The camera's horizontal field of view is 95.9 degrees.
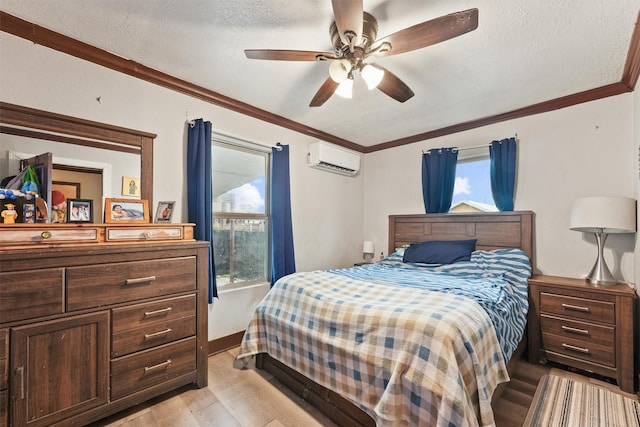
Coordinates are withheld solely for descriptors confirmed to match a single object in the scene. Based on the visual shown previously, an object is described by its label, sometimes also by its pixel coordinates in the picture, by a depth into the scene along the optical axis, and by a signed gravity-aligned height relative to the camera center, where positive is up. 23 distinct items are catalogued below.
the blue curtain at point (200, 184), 2.47 +0.30
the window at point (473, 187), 3.35 +0.36
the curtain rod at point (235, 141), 2.74 +0.77
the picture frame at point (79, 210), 1.85 +0.06
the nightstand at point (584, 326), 2.11 -0.87
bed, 1.36 -0.69
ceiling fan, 1.39 +0.97
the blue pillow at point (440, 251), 2.99 -0.38
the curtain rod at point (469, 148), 3.24 +0.80
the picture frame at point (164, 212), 2.26 +0.05
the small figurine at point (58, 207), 1.82 +0.08
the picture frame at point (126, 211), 1.95 +0.05
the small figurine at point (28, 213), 1.62 +0.03
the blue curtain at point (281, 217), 3.13 +0.01
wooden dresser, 1.41 -0.59
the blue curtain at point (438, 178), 3.49 +0.48
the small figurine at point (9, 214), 1.56 +0.03
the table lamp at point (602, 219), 2.25 -0.03
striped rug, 1.75 -1.25
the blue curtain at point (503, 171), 3.02 +0.48
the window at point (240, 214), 2.87 +0.04
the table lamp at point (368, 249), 4.11 -0.45
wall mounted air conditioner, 3.57 +0.77
